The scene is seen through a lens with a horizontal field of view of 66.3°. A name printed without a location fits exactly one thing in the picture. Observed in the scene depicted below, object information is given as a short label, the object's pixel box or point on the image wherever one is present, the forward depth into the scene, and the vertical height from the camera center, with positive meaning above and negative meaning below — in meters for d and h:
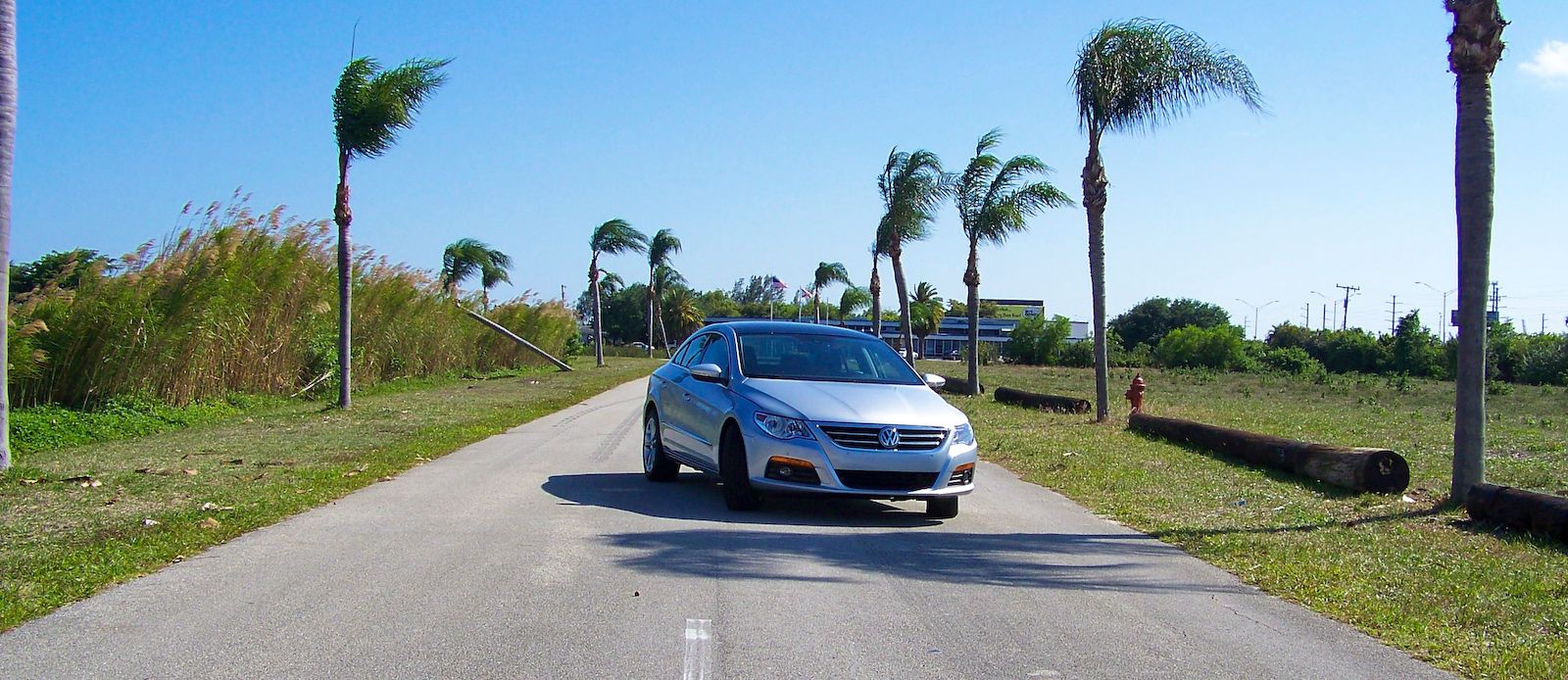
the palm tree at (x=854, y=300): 80.29 +3.42
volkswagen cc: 9.09 -0.57
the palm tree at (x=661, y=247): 61.59 +5.13
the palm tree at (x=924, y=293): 102.25 +4.97
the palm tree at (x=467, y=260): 56.16 +4.02
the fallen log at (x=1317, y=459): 11.44 -1.07
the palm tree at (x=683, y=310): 102.56 +3.21
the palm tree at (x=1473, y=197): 10.14 +1.39
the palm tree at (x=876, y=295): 43.34 +2.04
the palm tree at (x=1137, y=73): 19.19 +4.57
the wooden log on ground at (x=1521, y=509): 8.73 -1.13
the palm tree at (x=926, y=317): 97.44 +2.81
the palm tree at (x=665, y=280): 73.28 +4.63
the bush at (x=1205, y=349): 64.69 +0.37
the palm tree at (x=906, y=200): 35.00 +4.44
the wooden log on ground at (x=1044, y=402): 23.11 -0.99
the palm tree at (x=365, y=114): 20.02 +3.82
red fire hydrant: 20.50 -0.69
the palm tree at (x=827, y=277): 64.62 +4.07
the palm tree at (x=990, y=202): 30.11 +3.83
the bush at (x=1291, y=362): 60.22 -0.22
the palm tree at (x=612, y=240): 53.16 +4.72
